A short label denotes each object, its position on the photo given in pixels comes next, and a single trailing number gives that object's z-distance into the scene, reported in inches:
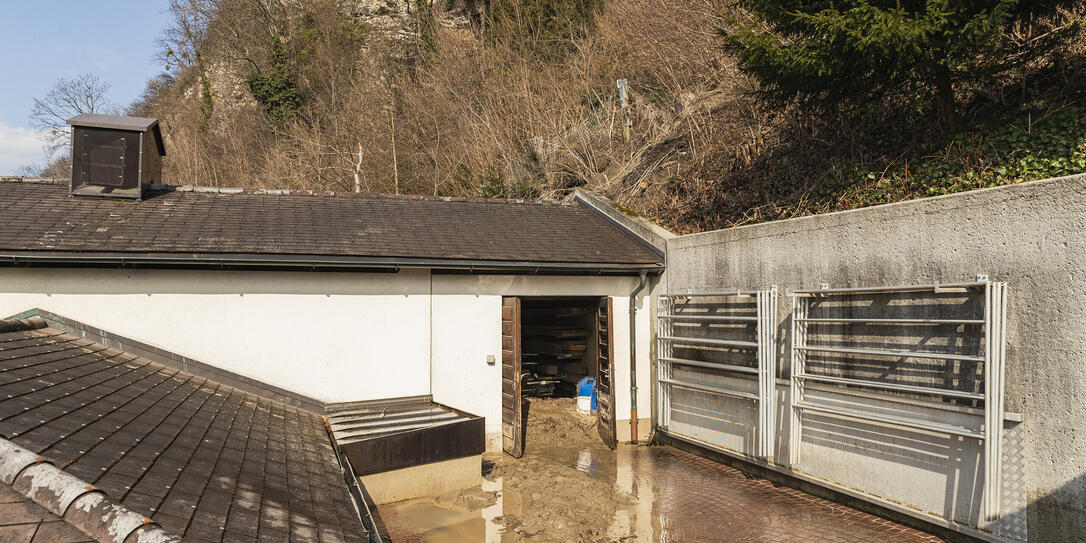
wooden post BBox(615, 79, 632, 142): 685.5
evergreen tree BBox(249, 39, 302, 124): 1080.8
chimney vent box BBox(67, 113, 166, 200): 359.6
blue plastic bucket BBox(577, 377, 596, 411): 445.2
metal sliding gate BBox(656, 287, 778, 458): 313.6
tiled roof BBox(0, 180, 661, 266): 309.0
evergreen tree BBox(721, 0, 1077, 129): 300.7
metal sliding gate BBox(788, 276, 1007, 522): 212.5
